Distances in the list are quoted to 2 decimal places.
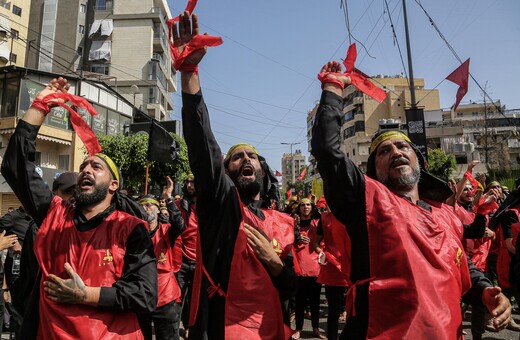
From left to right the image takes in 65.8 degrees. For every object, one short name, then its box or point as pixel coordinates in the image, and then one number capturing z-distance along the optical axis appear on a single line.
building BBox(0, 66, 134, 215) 21.80
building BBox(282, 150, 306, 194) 158.48
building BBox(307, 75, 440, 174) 54.25
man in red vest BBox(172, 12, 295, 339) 2.34
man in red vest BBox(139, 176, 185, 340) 4.49
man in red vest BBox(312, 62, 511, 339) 2.01
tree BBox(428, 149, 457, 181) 33.50
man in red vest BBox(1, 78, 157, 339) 2.40
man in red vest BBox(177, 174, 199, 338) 6.04
